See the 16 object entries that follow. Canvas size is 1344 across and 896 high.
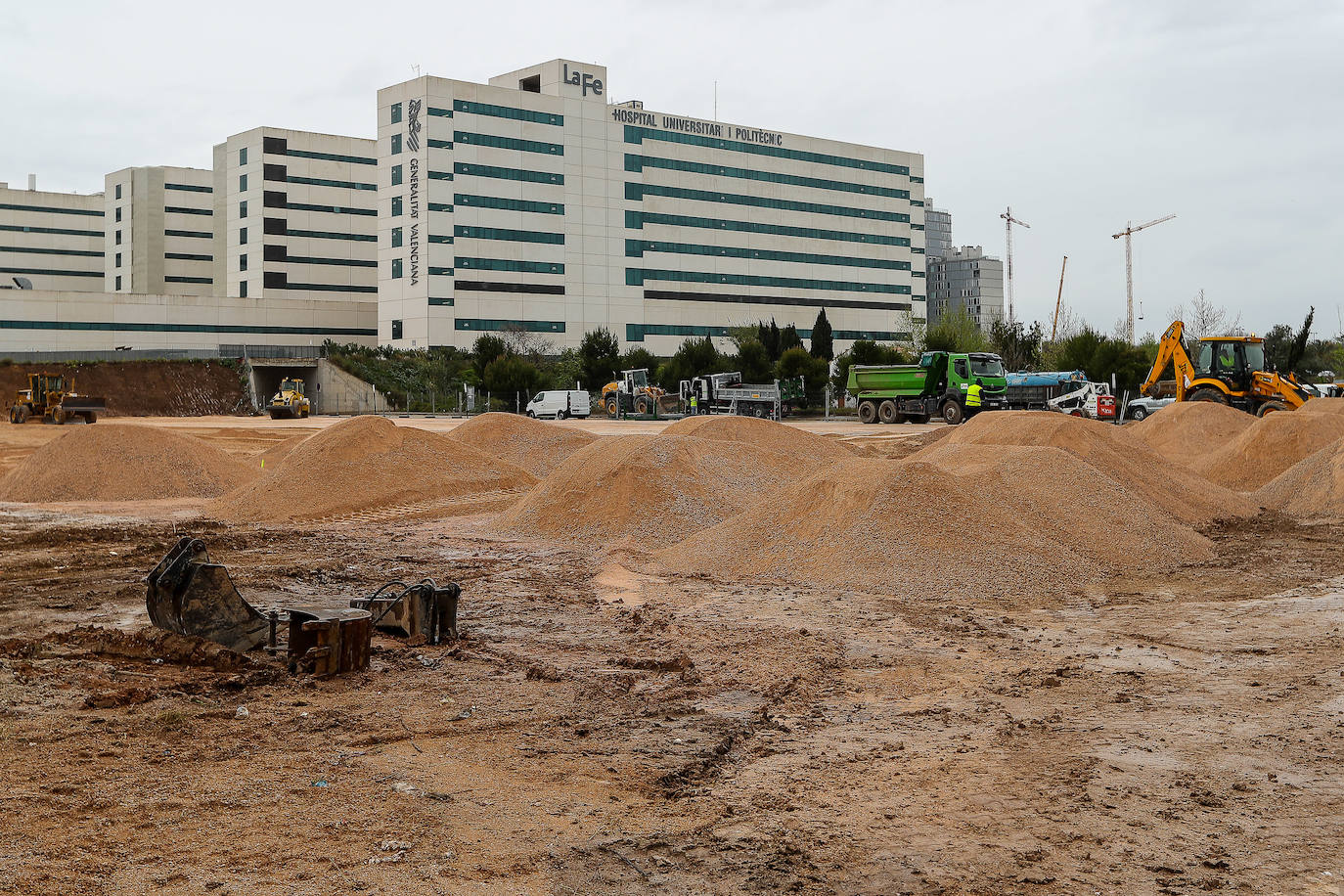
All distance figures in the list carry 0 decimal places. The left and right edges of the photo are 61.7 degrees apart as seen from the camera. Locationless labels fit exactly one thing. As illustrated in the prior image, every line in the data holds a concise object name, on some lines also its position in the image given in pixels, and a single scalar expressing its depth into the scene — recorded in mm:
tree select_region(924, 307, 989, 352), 78812
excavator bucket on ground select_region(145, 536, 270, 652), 8742
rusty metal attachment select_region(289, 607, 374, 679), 8102
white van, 57031
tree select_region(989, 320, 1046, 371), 73688
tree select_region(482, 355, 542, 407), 67562
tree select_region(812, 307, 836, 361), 92938
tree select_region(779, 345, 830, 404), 67312
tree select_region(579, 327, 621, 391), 75000
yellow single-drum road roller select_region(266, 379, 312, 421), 58969
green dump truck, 45156
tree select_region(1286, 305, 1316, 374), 54419
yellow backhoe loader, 35553
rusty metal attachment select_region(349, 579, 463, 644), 9297
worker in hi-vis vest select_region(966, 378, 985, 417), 43969
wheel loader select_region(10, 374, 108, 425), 44375
